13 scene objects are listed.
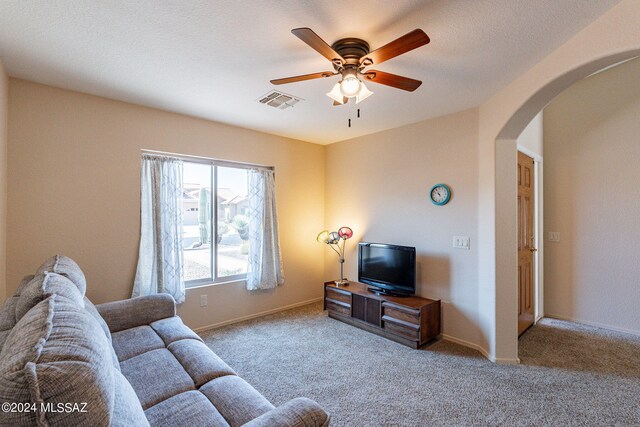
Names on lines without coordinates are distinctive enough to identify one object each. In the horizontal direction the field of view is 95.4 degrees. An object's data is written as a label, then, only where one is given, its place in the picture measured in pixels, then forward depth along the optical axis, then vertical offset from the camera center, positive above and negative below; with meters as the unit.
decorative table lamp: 4.11 -0.33
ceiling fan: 1.71 +0.96
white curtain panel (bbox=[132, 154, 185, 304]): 3.06 -0.13
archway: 2.45 +0.10
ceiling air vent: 2.78 +1.18
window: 3.52 -0.07
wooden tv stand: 3.05 -1.11
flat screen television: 3.34 -0.62
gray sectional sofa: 0.71 -0.59
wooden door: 3.33 -0.29
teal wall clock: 3.28 +0.26
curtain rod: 3.26 +0.71
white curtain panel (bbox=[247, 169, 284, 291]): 3.90 -0.22
